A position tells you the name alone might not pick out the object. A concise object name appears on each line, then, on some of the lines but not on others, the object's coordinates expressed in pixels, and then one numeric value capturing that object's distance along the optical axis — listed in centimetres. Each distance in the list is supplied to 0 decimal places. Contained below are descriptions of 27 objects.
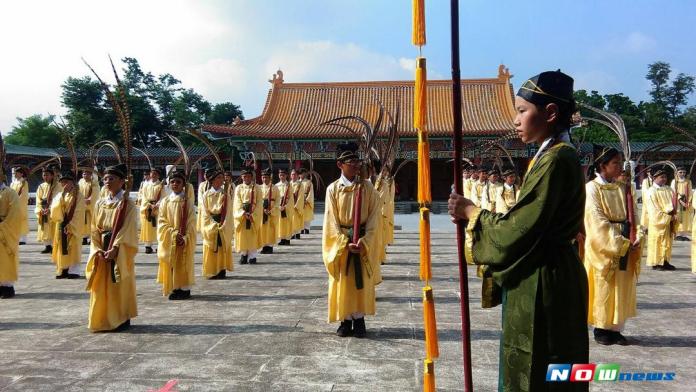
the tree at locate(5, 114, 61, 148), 4047
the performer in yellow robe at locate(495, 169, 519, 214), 1037
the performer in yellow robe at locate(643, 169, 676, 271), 943
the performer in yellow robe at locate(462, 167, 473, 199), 1633
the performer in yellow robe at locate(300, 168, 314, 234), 1480
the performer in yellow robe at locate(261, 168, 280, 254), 1170
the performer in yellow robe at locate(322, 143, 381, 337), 515
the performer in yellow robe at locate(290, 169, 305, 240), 1406
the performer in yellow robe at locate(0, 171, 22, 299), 682
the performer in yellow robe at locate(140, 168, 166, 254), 1152
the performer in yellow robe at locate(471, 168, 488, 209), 1422
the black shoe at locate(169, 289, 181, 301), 699
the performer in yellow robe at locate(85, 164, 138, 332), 530
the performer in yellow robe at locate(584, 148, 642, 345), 489
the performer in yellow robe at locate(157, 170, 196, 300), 688
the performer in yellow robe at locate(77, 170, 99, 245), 1146
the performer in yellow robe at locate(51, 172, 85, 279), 845
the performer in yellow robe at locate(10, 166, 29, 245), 1114
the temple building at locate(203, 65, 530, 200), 2494
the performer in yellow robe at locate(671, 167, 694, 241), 1267
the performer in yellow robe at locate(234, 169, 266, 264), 1011
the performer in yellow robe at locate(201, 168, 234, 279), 830
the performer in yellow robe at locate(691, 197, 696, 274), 832
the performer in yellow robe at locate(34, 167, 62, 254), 1106
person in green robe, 209
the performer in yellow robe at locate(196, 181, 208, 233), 875
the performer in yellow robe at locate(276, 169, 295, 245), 1316
